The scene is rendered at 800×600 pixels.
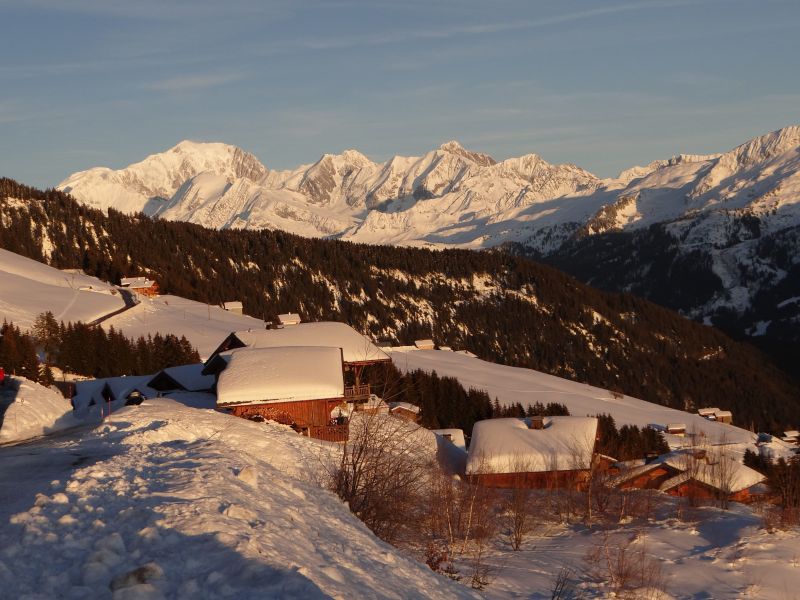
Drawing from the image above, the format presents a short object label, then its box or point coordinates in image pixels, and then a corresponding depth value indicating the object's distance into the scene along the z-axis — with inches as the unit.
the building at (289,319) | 5389.8
